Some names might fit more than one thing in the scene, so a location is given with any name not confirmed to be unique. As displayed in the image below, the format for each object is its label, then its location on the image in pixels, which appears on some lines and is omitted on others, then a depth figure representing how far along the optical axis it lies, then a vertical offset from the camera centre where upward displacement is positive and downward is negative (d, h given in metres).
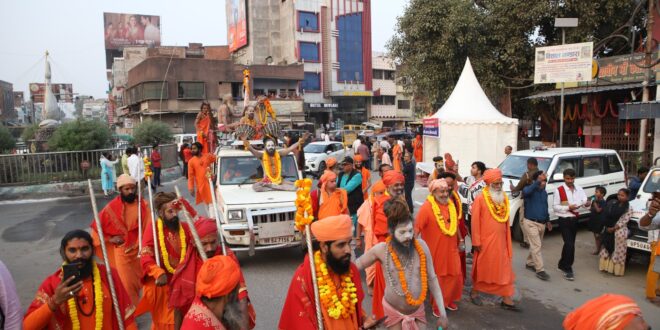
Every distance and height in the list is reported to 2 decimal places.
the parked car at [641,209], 6.62 -1.46
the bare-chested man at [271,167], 7.82 -0.80
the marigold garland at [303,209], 3.25 -0.63
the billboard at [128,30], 67.12 +14.43
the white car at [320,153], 19.61 -1.44
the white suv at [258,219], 6.95 -1.51
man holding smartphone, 2.81 -1.14
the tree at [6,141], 18.59 -0.57
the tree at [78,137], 16.58 -0.40
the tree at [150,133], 24.70 -0.45
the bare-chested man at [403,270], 3.52 -1.19
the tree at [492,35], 18.11 +3.60
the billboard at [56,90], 71.12 +6.19
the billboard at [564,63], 14.50 +1.82
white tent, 15.39 -0.30
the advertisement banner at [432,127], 15.65 -0.24
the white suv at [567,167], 8.85 -1.10
